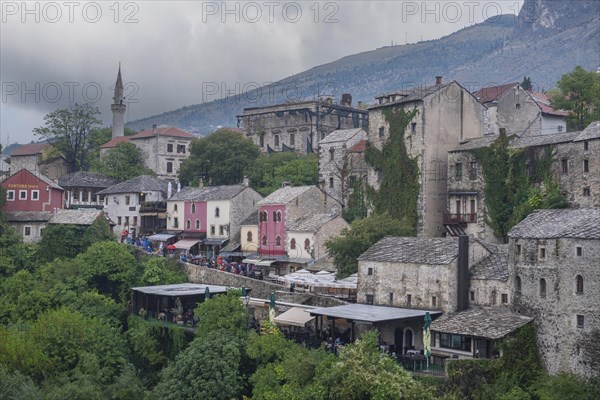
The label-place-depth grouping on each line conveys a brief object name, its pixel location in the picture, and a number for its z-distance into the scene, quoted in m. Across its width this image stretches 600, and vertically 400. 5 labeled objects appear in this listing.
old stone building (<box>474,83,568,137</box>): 69.88
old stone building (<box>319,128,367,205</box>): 70.38
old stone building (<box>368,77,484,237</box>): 61.06
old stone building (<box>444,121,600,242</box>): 51.03
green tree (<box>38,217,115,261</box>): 66.94
